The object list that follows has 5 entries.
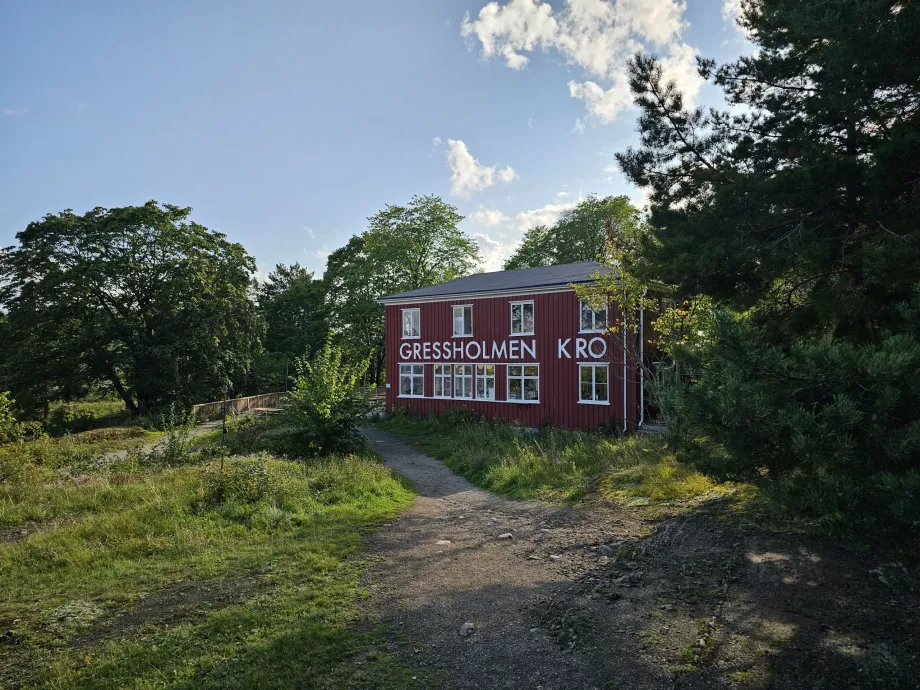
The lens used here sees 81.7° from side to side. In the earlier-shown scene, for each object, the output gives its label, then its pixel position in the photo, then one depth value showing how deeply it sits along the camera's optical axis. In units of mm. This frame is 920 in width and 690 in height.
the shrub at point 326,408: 14102
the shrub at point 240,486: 9258
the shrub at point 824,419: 3717
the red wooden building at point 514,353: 19891
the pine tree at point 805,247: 3926
